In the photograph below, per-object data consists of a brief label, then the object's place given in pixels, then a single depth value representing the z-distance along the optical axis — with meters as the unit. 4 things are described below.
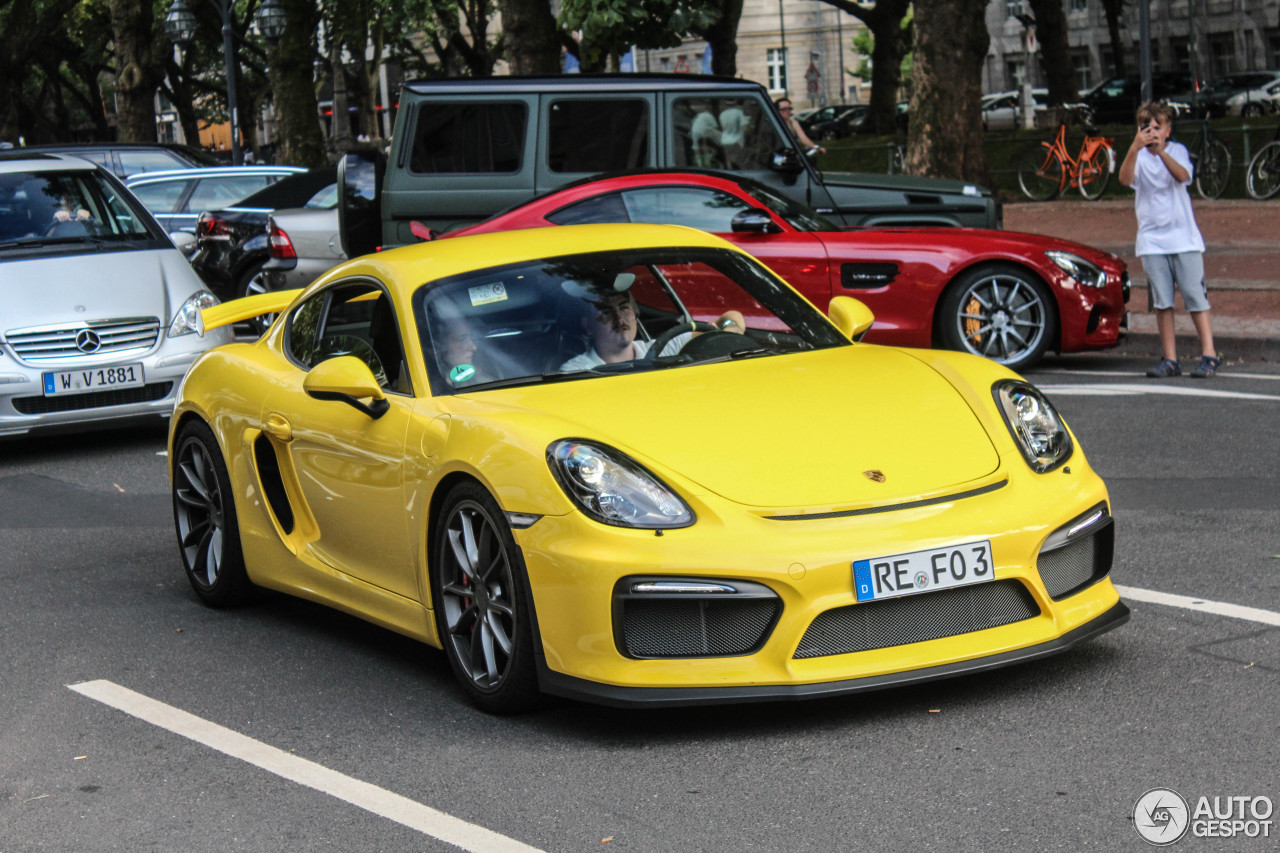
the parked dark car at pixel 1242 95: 47.81
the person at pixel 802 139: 12.98
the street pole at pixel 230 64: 28.02
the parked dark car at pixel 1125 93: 49.41
